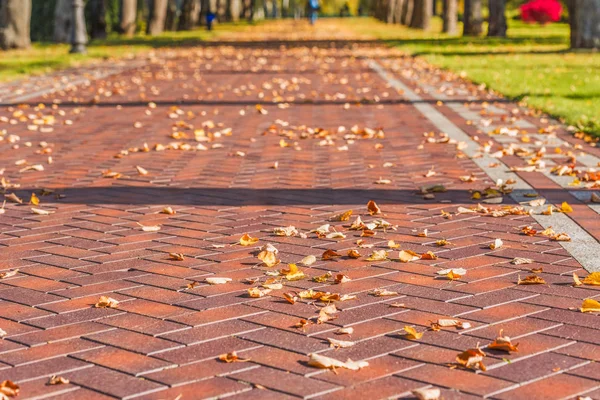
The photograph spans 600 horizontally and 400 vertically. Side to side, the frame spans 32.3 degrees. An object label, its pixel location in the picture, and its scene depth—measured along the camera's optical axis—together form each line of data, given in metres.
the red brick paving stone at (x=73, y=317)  4.43
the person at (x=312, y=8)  66.62
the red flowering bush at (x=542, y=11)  60.12
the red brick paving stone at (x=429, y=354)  3.93
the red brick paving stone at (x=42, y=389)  3.60
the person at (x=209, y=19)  48.06
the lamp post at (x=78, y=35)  24.67
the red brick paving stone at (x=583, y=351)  3.93
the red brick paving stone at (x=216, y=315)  4.44
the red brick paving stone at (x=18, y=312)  4.52
